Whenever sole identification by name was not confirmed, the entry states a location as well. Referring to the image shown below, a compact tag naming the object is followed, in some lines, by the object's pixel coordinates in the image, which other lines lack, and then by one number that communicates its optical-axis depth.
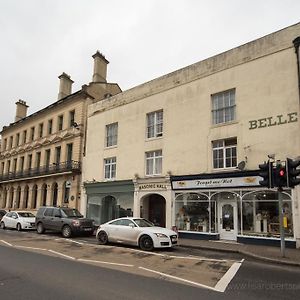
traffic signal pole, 11.31
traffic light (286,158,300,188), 11.18
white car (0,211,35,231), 22.36
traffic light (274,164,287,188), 11.35
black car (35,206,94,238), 18.27
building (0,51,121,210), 27.77
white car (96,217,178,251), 13.07
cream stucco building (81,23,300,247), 15.57
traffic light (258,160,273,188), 11.55
